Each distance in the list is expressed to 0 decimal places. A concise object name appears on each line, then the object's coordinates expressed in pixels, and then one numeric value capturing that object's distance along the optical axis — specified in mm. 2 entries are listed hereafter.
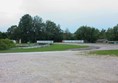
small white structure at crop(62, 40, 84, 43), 36095
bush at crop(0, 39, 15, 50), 17548
